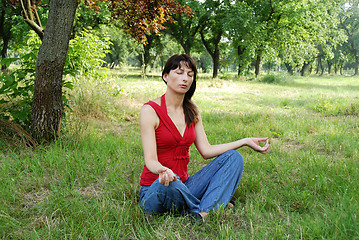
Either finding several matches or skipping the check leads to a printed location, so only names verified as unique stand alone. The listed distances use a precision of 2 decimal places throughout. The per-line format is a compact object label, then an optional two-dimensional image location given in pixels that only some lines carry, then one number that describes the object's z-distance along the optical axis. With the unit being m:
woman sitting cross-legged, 2.57
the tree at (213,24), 25.02
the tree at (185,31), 26.69
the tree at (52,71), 4.50
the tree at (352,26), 46.19
